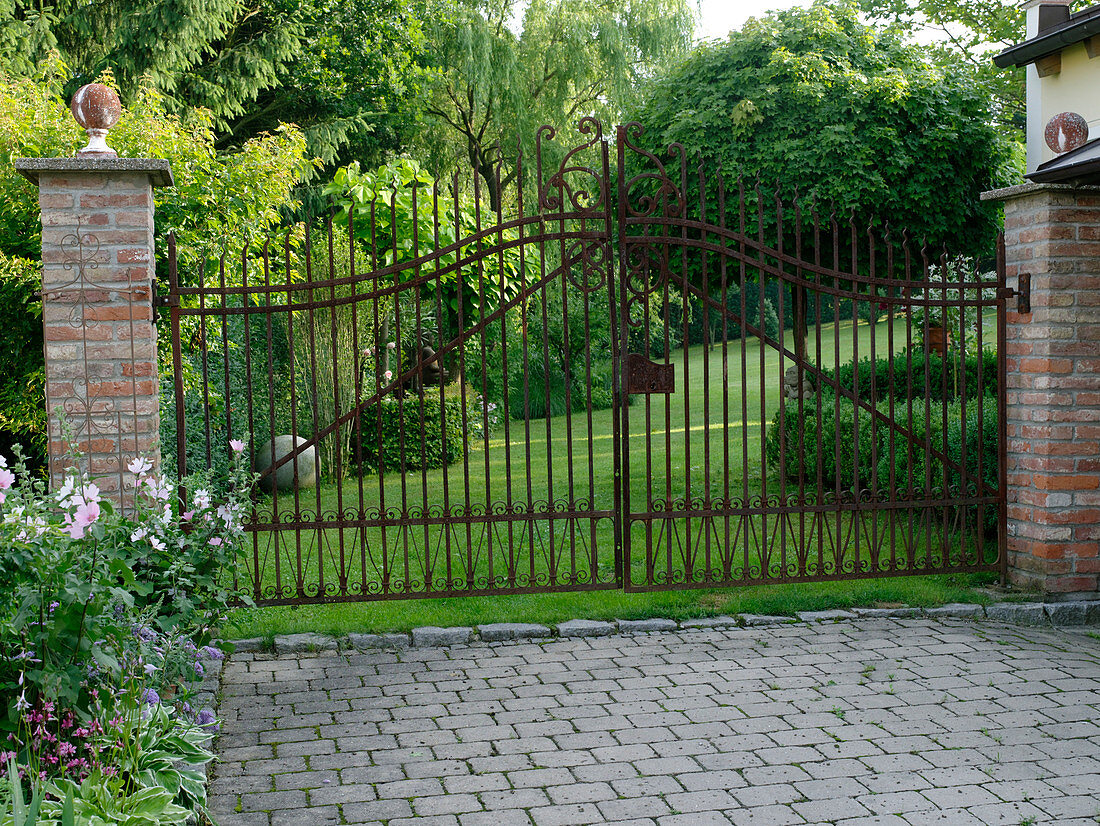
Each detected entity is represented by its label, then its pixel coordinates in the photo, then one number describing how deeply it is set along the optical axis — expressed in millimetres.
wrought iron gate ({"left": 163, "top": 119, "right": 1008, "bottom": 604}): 4980
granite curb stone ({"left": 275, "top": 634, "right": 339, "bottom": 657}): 4902
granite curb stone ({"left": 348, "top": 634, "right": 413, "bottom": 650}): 4969
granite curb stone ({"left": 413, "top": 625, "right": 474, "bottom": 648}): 5016
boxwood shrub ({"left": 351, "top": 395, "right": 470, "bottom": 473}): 10977
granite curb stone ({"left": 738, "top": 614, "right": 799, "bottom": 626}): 5312
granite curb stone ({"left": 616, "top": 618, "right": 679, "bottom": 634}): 5191
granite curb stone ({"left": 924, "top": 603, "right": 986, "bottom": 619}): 5332
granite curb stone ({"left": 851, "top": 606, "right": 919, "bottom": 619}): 5363
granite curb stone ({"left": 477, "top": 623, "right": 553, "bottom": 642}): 5074
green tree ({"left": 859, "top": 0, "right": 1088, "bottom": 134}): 15156
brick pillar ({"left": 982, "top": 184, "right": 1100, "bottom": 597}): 5266
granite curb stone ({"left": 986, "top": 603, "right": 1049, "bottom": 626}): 5297
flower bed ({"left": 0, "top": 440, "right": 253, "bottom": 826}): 2779
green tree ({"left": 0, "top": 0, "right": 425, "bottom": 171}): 14055
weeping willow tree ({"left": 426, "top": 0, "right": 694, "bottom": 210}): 17078
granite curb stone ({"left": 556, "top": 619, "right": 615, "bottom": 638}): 5137
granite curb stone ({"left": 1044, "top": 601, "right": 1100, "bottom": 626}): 5289
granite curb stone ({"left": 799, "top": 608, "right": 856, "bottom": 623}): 5332
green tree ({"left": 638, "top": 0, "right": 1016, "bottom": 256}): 8984
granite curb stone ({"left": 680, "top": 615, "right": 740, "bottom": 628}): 5246
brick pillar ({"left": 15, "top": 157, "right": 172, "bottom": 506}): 4438
